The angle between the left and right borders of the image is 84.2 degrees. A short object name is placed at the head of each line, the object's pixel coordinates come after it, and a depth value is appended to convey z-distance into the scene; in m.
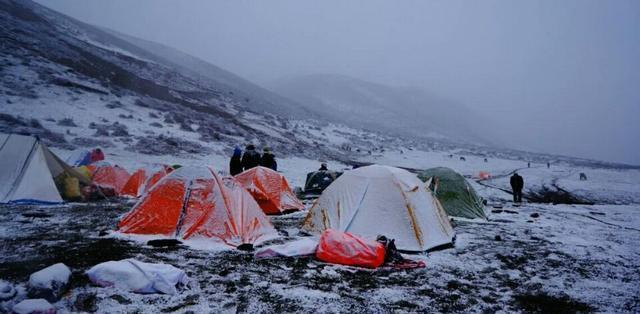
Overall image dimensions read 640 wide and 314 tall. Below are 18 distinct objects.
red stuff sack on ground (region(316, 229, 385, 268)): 6.12
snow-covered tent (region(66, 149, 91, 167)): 14.95
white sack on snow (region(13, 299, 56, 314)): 3.53
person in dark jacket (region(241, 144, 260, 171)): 12.84
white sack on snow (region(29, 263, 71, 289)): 4.09
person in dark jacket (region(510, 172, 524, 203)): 17.91
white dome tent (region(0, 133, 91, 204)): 9.37
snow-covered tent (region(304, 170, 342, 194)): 15.18
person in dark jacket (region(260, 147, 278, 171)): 13.45
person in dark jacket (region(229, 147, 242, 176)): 12.77
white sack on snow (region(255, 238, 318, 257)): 6.29
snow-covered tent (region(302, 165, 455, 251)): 7.38
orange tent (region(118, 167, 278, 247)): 7.05
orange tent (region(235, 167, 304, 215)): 10.84
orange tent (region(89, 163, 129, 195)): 12.46
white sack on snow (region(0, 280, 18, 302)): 3.90
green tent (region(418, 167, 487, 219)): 11.65
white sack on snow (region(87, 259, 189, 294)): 4.47
